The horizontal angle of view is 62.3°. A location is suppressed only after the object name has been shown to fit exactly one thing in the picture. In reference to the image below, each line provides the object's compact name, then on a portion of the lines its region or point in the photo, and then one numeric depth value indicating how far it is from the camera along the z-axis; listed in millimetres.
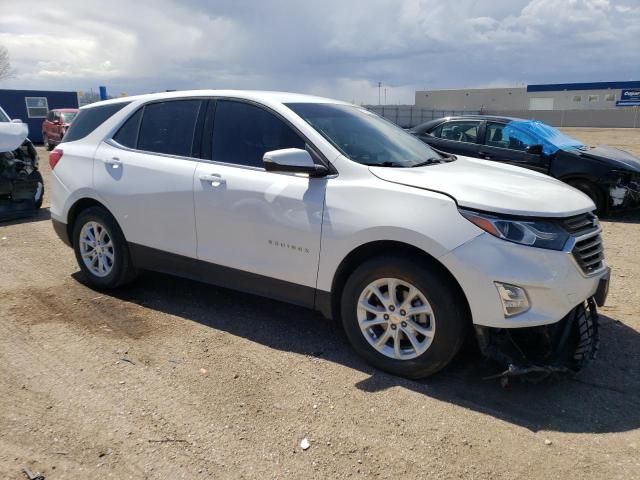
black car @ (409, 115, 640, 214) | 8031
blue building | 26875
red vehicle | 21141
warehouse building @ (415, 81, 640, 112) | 60219
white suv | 3062
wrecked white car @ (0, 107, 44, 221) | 8102
